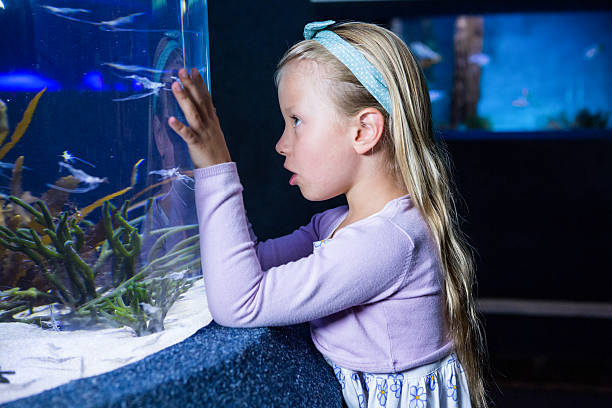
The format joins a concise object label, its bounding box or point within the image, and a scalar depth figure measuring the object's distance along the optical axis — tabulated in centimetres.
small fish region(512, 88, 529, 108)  586
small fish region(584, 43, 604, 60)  516
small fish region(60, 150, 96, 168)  68
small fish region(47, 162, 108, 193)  68
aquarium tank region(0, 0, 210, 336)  66
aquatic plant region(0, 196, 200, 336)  68
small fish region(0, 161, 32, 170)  66
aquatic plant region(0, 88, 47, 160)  66
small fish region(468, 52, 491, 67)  515
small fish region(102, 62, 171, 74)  70
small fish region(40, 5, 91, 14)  66
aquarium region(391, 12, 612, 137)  505
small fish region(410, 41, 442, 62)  520
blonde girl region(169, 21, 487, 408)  78
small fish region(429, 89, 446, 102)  513
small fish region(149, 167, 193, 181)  77
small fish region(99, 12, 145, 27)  69
